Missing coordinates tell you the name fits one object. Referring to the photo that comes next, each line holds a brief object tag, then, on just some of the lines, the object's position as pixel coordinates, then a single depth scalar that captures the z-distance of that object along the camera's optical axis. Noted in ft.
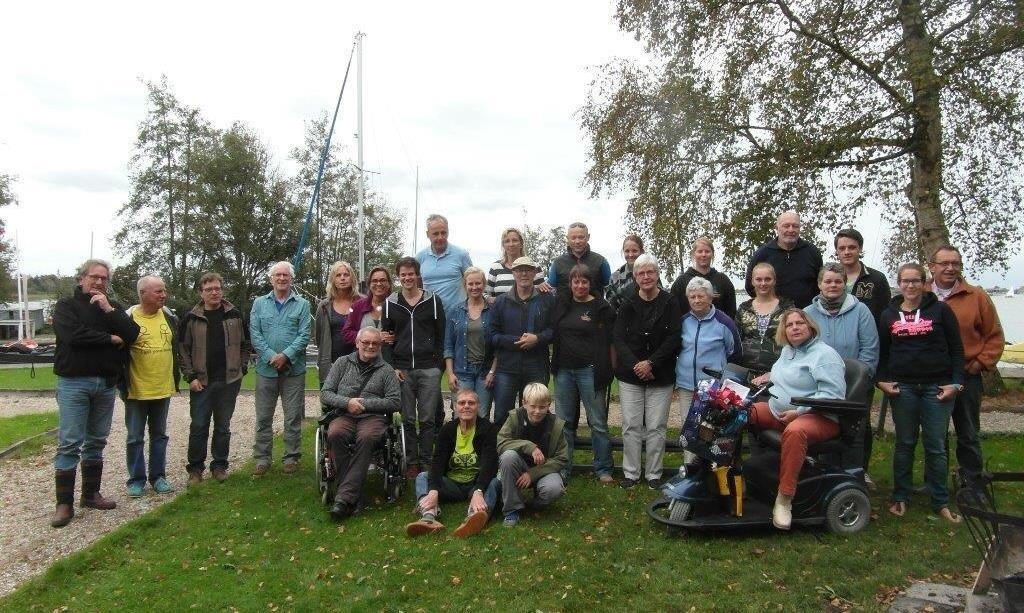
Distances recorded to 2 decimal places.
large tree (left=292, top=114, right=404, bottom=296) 111.34
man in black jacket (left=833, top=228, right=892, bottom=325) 18.79
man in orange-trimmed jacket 17.24
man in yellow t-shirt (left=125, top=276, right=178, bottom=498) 19.25
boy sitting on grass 16.52
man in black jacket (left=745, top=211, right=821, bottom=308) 19.67
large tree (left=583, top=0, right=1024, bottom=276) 30.32
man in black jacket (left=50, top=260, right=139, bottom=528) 17.54
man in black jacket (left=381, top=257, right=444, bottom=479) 20.10
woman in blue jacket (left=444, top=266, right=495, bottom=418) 20.22
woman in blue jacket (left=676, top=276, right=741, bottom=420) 18.20
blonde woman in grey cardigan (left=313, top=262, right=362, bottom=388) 21.11
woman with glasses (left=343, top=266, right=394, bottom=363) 20.79
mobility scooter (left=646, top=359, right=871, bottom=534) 14.87
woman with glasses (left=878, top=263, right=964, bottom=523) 16.20
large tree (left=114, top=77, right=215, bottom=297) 103.91
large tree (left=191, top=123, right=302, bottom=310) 104.42
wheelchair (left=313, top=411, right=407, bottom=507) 18.34
